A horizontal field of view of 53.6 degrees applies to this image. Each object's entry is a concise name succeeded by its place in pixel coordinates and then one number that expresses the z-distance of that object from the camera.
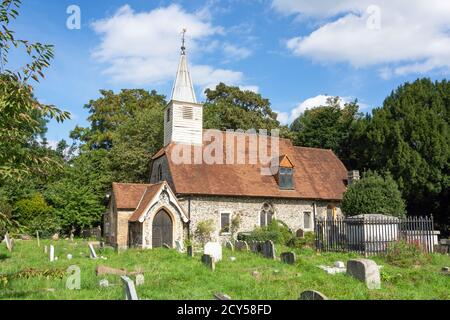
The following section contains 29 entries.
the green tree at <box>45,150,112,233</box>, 38.62
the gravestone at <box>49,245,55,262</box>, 18.72
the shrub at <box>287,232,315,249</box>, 23.94
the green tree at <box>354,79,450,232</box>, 30.53
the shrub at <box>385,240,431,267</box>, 17.38
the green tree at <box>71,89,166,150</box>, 51.29
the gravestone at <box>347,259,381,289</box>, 11.60
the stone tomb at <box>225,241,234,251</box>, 21.96
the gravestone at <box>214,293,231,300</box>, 8.88
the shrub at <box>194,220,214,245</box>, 26.65
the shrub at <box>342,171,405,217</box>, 24.95
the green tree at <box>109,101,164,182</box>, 38.62
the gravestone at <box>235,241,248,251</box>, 21.48
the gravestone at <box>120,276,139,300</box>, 8.25
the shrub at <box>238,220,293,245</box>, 25.50
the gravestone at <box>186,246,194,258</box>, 18.39
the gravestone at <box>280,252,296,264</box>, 15.52
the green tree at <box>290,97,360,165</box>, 40.28
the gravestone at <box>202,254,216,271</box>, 14.41
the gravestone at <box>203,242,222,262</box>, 17.17
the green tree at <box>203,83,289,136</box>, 42.91
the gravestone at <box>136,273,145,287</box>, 11.28
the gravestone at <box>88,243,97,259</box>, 19.27
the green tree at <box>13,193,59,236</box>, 37.45
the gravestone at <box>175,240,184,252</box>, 22.12
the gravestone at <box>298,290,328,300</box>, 7.91
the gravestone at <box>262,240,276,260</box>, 17.75
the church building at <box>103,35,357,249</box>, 25.98
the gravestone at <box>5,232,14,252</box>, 23.53
